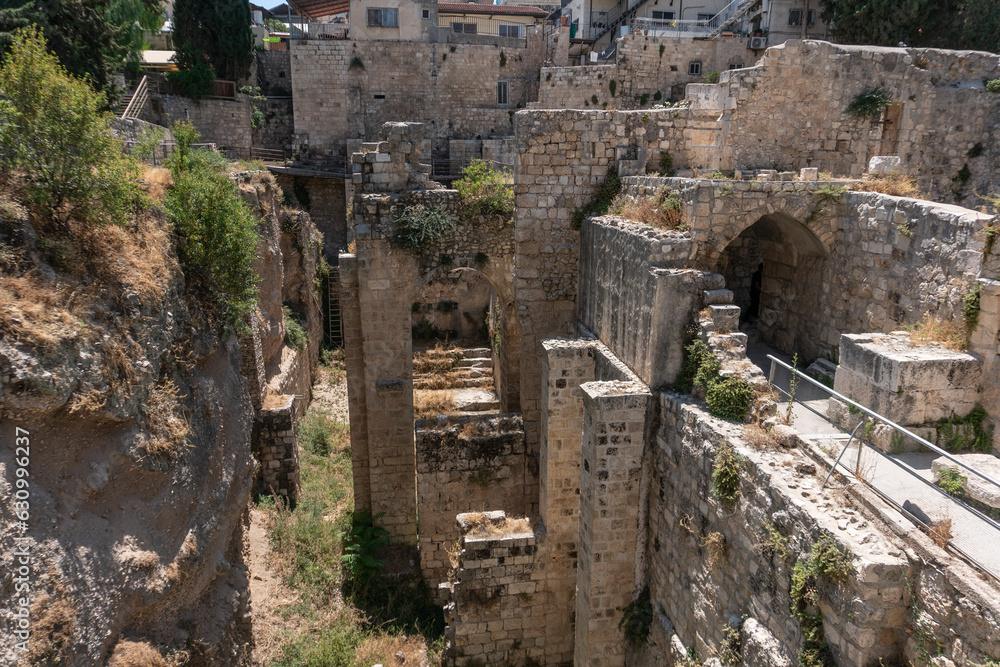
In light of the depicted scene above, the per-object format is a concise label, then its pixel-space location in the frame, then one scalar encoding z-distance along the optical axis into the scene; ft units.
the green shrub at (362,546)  36.96
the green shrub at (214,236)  28.02
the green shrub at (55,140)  20.45
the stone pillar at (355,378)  38.17
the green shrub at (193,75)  81.82
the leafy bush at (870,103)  37.68
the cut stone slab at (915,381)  17.19
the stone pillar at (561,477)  27.71
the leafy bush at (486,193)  38.52
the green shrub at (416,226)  37.40
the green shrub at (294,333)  56.18
